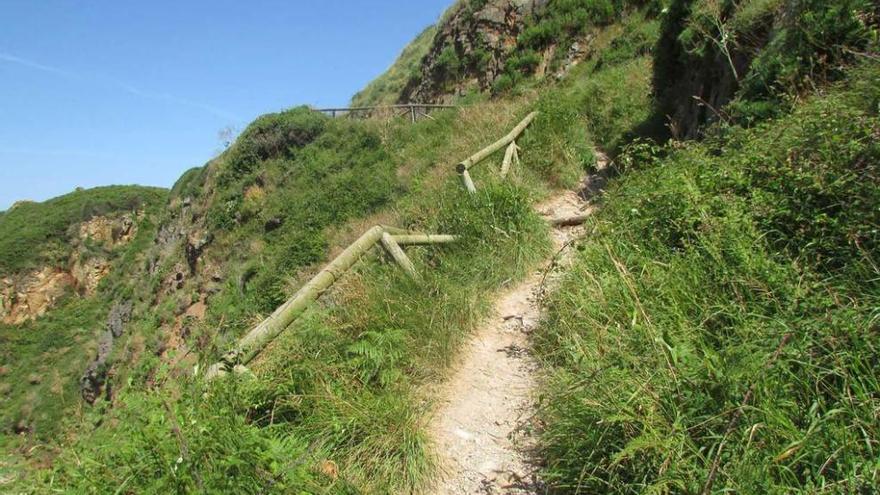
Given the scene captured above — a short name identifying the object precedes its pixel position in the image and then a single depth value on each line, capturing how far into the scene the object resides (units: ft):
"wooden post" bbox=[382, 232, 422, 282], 16.40
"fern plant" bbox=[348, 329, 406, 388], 12.33
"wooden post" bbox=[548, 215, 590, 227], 23.68
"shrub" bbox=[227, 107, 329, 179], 77.56
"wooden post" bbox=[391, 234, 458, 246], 18.30
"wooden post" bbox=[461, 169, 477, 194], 23.28
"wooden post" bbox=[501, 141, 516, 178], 27.41
